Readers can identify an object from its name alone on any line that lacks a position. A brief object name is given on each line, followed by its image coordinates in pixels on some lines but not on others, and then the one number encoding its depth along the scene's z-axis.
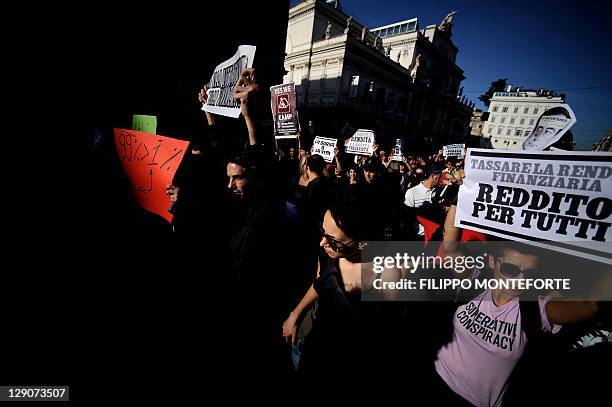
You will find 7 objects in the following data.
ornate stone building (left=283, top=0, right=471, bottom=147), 25.31
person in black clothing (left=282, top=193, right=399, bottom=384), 1.72
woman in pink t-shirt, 1.56
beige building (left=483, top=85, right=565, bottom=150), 54.75
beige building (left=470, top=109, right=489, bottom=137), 66.00
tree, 61.19
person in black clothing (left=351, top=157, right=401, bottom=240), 4.37
